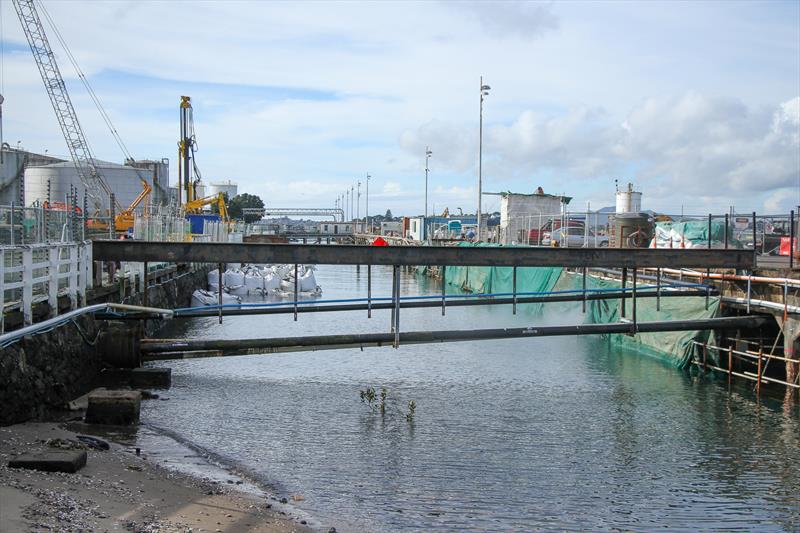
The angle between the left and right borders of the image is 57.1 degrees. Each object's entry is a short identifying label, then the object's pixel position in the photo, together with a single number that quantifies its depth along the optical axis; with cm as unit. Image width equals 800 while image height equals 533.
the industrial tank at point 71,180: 9006
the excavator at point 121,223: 5443
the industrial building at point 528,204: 6621
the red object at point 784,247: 2866
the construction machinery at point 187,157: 8131
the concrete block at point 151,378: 2094
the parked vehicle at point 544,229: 4585
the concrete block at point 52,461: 1064
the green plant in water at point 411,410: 1830
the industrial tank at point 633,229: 3378
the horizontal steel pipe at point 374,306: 2183
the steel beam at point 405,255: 2070
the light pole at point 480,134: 5541
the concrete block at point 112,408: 1578
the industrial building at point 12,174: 6800
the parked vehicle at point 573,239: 3837
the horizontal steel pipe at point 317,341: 2102
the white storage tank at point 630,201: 4981
